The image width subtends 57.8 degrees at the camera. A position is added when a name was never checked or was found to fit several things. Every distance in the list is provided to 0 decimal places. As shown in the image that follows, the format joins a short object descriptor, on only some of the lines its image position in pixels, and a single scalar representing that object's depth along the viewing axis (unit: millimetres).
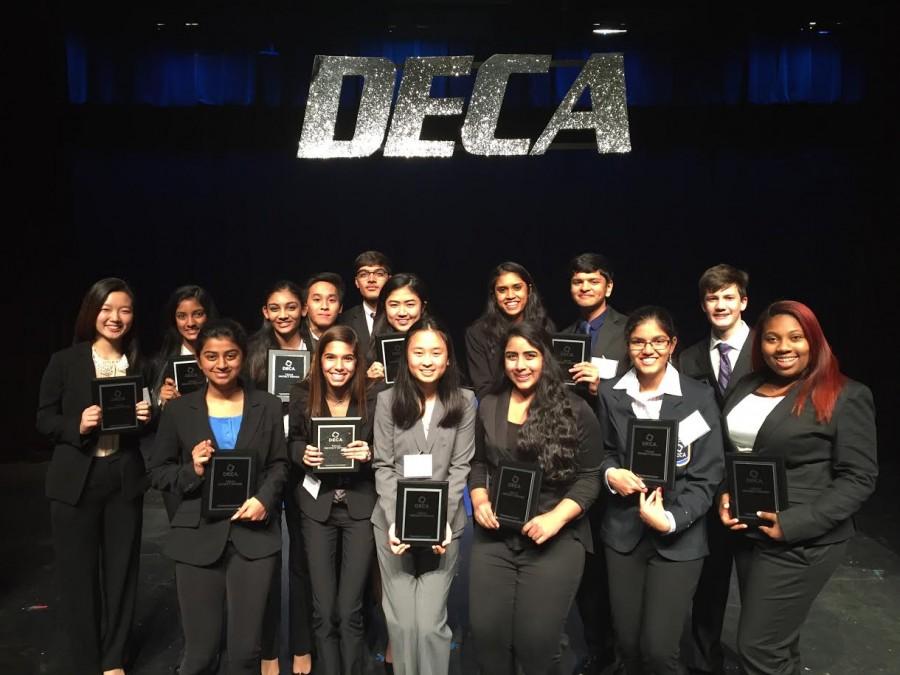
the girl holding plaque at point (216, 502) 3049
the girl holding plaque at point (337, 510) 3291
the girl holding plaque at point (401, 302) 4004
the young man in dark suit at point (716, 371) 3543
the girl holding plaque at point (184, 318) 4004
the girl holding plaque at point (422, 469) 3102
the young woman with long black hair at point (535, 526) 3018
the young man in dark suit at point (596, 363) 3607
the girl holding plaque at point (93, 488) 3453
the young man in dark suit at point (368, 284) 4480
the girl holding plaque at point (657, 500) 3016
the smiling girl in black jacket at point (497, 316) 4086
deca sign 6285
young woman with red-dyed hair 2861
